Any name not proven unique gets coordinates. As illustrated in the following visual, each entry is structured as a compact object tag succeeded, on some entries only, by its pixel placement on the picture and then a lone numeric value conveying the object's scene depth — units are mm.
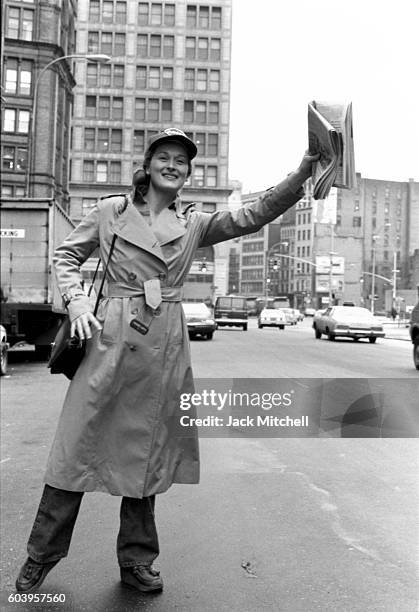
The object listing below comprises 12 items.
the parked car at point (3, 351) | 13695
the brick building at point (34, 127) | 52084
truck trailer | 16703
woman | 3014
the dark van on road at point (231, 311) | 44500
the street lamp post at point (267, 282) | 74812
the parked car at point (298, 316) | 70162
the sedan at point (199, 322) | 28062
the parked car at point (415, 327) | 15289
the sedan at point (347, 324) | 29016
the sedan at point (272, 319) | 48594
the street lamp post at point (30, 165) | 52456
